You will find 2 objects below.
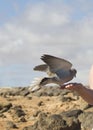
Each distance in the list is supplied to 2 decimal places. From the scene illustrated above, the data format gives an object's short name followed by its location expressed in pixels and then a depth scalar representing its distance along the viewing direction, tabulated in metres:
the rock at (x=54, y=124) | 14.24
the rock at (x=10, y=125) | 19.02
